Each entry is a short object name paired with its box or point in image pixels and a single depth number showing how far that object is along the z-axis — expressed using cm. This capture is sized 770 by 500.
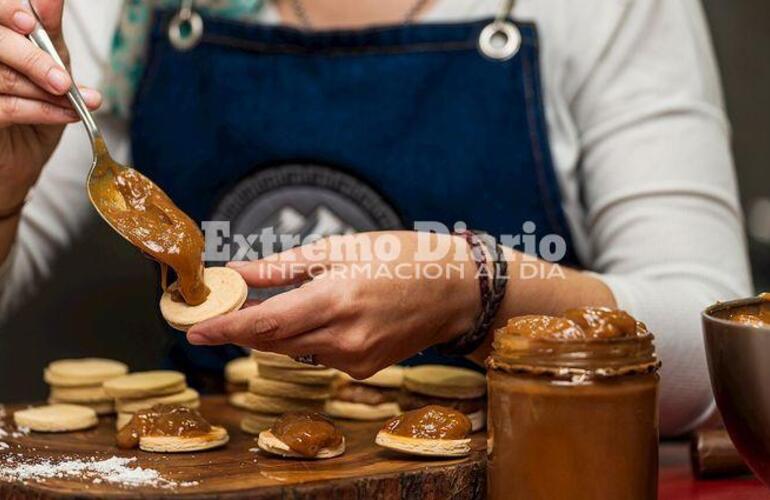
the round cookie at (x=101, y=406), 112
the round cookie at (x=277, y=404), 107
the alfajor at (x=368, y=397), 109
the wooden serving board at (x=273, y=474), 90
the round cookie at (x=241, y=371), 116
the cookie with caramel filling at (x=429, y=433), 95
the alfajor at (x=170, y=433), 100
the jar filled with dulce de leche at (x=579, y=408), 88
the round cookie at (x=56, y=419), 106
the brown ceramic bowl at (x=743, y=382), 85
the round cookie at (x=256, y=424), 105
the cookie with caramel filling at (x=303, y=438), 96
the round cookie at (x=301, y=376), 107
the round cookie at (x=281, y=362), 107
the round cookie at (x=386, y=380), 110
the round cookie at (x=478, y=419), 104
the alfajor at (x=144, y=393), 108
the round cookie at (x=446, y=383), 105
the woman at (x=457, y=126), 122
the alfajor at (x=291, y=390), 107
